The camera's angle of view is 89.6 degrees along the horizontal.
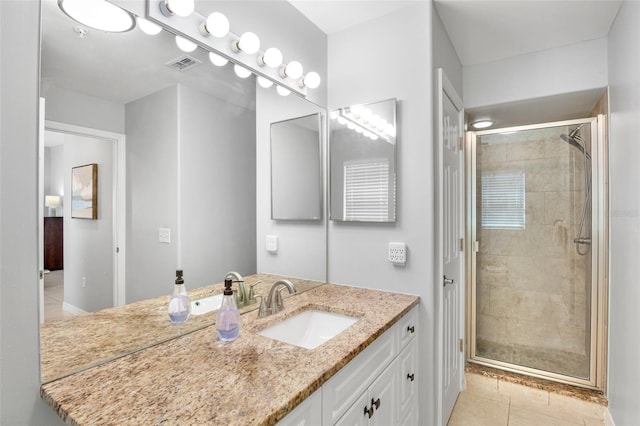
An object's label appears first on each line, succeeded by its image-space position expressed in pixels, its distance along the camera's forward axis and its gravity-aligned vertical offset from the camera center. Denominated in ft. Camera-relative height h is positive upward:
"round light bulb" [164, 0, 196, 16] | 3.70 +2.38
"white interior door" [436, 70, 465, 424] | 5.99 -0.75
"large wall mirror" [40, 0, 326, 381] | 3.06 +0.66
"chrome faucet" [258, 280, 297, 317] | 4.81 -1.35
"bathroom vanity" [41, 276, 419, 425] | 2.50 -1.54
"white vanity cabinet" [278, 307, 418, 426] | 3.20 -2.17
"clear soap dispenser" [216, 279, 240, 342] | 3.75 -1.26
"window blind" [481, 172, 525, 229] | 9.04 +0.33
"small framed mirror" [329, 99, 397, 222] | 6.02 +0.96
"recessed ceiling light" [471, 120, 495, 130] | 9.34 +2.59
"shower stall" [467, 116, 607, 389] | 8.04 -1.03
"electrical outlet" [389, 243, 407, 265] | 5.90 -0.77
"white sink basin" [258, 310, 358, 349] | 4.94 -1.84
